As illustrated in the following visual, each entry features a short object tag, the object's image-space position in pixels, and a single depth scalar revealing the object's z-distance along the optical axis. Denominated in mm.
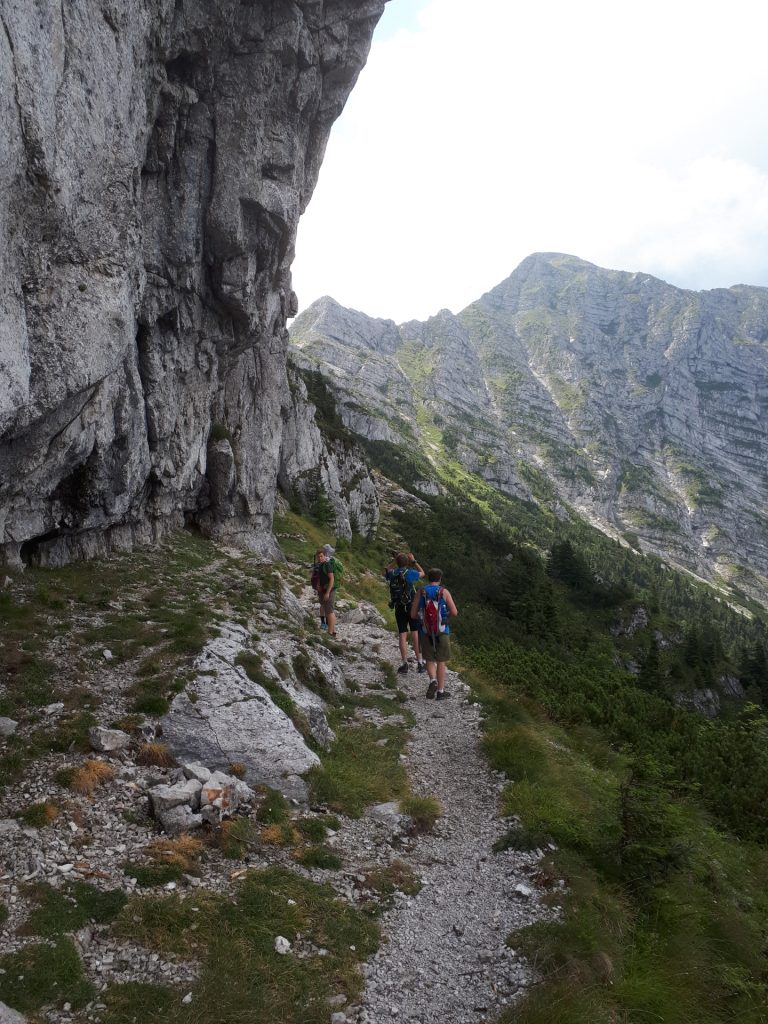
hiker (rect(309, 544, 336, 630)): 19828
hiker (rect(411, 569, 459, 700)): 14594
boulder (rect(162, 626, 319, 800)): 9758
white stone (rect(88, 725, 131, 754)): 9102
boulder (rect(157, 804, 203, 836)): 7863
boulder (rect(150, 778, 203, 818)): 8078
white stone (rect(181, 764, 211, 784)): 8839
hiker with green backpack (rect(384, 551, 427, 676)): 16828
